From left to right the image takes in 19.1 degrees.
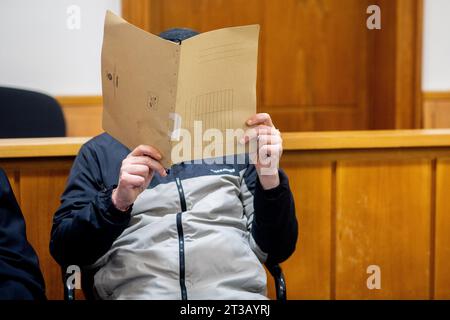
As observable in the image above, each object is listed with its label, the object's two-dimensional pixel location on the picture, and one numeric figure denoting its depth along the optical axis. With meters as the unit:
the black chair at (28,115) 4.63
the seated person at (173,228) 3.50
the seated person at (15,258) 3.41
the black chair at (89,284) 3.55
